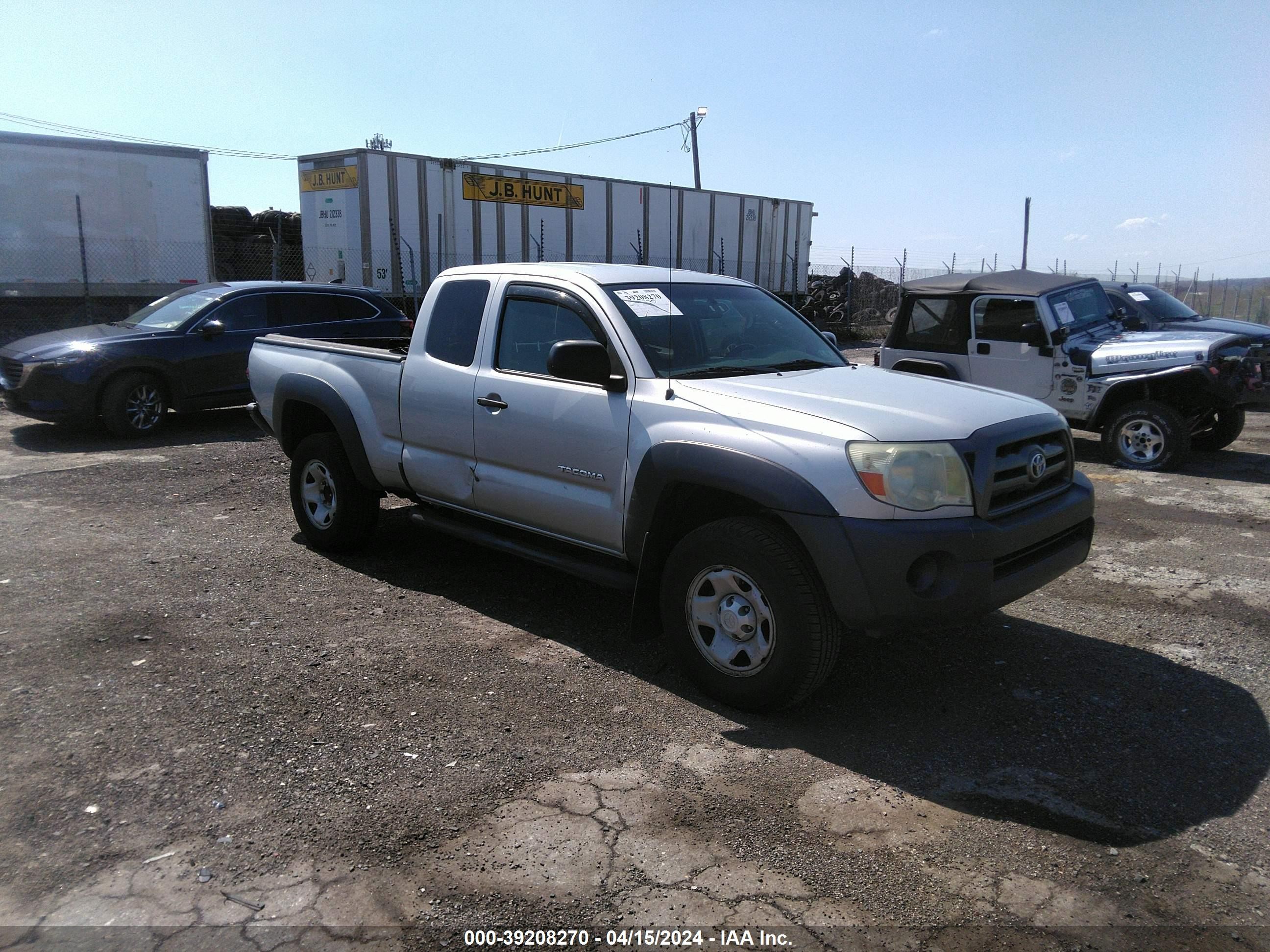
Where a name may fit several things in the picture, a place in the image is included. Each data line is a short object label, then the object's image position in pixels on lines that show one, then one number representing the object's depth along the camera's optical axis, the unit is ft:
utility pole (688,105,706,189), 93.66
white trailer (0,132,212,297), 52.16
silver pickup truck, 12.01
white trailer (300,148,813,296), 57.77
